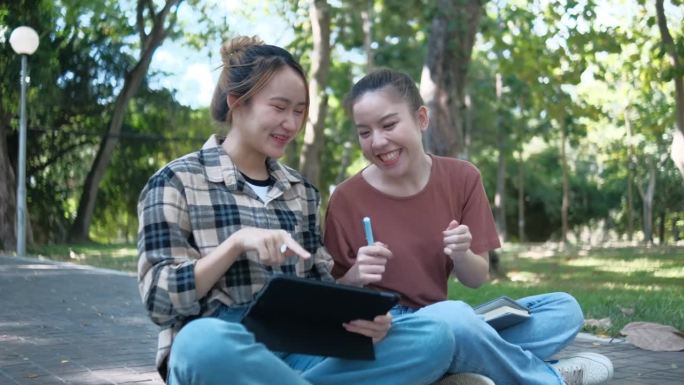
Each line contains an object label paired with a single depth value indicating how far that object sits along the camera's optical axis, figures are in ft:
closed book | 11.26
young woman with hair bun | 8.24
